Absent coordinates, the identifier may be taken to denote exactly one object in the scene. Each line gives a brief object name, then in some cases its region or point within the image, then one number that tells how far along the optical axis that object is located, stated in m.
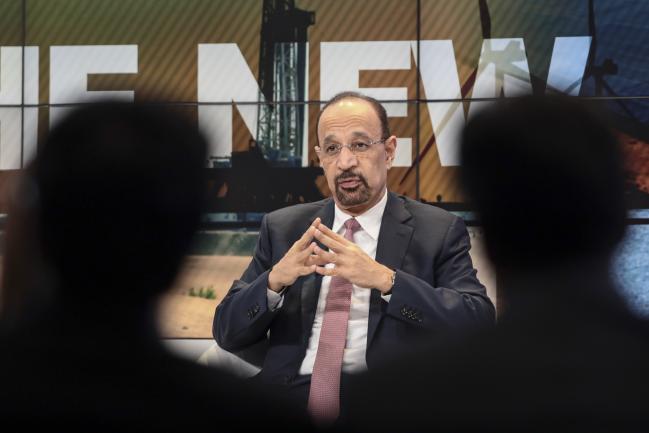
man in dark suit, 5.50
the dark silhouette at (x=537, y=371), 2.30
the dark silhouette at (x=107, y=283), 2.41
